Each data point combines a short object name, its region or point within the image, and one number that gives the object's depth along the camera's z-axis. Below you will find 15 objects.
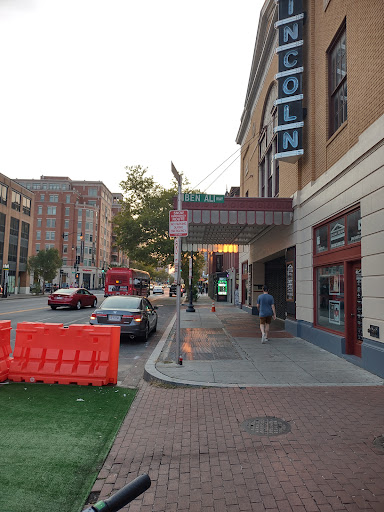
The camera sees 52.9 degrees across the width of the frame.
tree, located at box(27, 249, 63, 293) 52.06
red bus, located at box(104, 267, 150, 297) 33.25
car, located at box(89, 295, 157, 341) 11.75
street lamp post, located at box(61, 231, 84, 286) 82.47
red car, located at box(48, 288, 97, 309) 23.42
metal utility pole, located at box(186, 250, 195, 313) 24.82
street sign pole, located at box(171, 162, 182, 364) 8.45
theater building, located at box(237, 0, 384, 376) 7.99
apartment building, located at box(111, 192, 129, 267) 108.11
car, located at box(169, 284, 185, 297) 55.50
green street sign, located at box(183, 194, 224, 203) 10.96
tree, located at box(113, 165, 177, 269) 42.81
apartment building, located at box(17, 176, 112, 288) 85.88
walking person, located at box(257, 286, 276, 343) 11.64
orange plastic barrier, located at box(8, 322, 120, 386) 6.80
